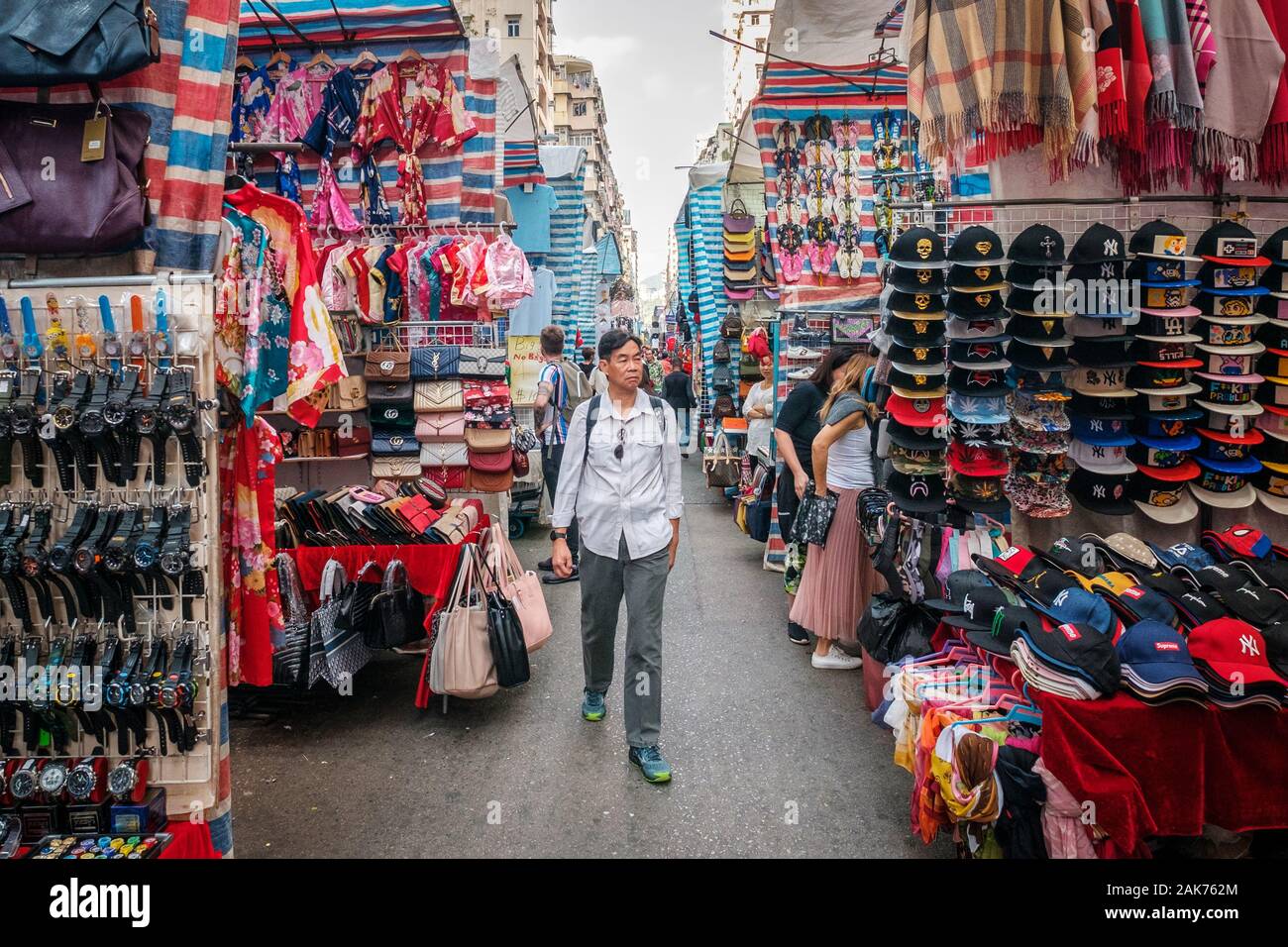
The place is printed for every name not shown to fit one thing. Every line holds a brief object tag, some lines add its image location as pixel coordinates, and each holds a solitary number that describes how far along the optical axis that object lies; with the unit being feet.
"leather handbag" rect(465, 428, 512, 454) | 18.38
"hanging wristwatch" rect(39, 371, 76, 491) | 7.35
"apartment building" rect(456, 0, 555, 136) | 123.65
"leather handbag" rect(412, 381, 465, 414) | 18.13
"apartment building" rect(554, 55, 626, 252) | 168.85
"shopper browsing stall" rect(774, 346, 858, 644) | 17.16
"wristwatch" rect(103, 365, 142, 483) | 7.29
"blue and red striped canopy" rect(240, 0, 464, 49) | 17.15
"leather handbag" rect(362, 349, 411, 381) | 17.90
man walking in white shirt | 12.24
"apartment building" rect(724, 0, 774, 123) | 162.40
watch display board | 7.35
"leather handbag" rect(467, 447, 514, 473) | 18.61
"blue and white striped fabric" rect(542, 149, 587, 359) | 40.42
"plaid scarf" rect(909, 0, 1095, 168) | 10.76
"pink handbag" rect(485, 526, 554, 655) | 14.58
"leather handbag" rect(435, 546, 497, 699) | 13.46
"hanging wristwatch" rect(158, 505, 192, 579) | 7.31
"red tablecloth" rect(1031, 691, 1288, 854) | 7.68
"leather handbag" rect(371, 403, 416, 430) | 18.29
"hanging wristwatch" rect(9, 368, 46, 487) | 7.30
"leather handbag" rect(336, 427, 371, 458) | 18.16
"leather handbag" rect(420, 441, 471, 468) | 18.54
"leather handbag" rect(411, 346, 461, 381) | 18.16
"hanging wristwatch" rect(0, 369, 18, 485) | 7.30
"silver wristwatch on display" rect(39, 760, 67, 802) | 7.25
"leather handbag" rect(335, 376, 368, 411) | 17.39
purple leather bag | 7.42
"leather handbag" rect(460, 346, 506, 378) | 18.37
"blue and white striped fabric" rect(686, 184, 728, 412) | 36.06
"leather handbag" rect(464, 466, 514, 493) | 18.69
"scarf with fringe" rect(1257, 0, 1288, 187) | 11.19
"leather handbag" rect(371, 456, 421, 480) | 18.48
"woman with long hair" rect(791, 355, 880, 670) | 15.62
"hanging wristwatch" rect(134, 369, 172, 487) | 7.29
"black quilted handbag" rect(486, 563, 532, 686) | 13.53
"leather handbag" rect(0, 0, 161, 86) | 6.78
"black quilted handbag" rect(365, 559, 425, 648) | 14.34
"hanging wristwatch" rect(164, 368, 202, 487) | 7.36
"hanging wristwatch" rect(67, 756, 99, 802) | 7.31
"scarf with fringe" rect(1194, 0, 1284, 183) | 11.10
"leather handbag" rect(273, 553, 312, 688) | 13.65
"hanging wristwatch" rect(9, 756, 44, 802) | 7.24
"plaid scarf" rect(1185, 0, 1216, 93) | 10.96
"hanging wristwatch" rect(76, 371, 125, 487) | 7.23
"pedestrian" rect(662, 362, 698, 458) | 43.47
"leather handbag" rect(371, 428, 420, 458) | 18.44
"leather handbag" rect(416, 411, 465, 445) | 18.20
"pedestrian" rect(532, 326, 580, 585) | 25.30
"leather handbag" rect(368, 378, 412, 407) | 18.12
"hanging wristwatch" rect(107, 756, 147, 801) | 7.32
